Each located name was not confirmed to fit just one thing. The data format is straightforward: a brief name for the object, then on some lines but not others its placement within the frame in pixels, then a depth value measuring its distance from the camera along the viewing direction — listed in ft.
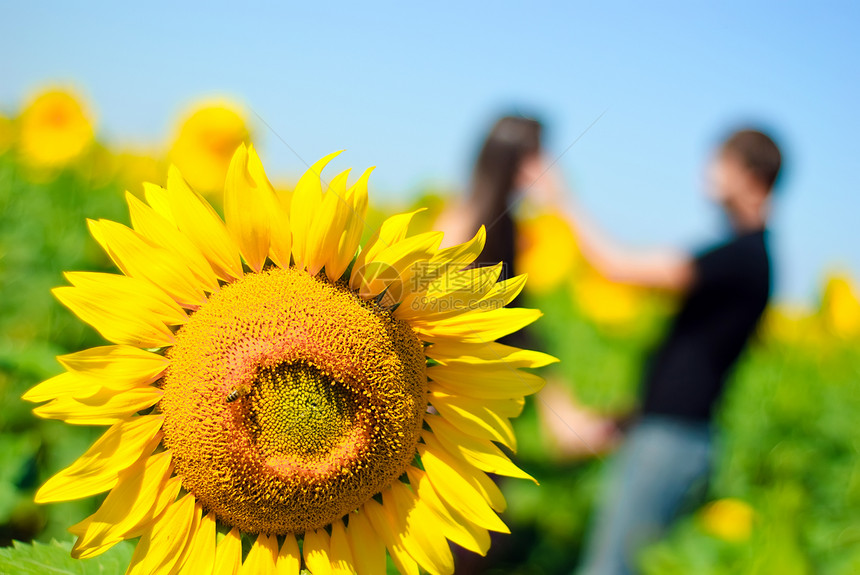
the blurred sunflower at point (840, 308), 23.30
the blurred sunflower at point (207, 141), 14.55
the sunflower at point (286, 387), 3.05
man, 9.82
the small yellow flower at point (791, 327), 22.94
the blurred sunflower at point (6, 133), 14.27
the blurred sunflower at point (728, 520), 10.60
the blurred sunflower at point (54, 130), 13.99
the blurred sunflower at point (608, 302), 22.57
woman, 9.07
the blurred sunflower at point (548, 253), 22.18
